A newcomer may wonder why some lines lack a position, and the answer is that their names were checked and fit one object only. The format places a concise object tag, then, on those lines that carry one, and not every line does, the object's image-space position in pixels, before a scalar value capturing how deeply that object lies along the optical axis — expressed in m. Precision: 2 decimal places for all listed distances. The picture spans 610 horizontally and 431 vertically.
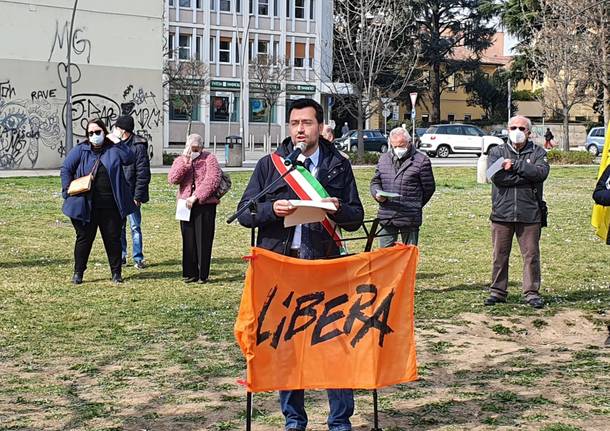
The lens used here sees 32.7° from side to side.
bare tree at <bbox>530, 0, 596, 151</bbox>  44.62
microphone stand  5.69
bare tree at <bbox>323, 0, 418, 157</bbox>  48.00
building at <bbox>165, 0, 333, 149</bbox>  70.75
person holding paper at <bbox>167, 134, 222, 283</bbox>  12.31
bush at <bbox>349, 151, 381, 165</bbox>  41.23
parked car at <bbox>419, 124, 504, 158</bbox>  51.81
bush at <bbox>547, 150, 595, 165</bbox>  41.84
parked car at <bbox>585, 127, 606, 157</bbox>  54.78
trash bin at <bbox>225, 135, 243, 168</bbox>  38.66
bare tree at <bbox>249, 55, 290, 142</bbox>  69.19
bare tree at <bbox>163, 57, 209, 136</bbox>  65.31
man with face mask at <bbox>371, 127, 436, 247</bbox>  11.18
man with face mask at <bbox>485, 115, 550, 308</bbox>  10.38
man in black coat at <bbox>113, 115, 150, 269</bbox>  13.18
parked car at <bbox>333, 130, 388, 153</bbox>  55.00
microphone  5.67
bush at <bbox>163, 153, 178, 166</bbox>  40.25
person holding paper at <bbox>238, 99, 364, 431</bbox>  5.81
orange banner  5.67
